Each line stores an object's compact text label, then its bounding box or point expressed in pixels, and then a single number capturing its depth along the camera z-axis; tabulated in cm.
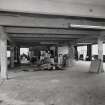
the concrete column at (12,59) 1273
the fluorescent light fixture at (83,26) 518
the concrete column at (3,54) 686
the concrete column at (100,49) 973
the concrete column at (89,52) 1979
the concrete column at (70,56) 1396
